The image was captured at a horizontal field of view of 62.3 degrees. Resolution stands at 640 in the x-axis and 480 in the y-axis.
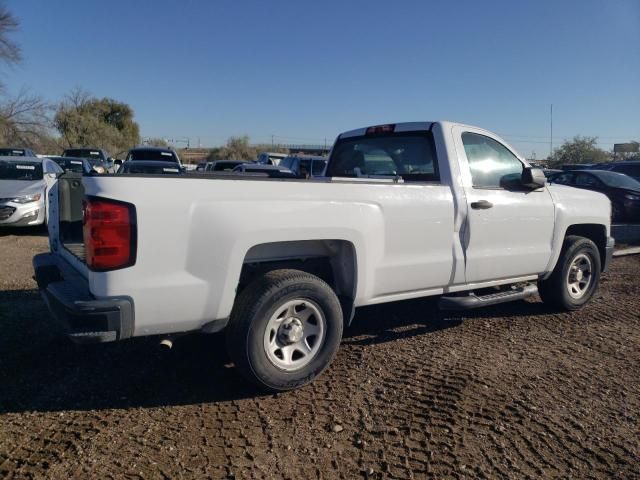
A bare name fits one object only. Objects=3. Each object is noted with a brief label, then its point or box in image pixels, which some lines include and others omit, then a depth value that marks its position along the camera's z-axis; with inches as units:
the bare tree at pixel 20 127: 1337.4
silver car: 402.9
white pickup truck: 122.3
